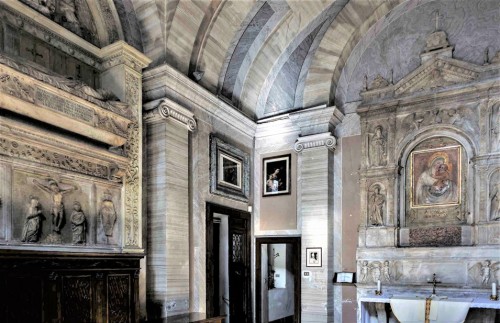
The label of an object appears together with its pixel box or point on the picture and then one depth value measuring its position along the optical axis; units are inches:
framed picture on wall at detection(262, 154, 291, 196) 319.3
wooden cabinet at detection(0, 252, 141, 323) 150.5
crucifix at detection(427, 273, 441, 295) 247.5
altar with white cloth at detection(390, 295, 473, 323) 224.2
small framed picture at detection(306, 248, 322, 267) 288.0
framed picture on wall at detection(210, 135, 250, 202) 281.3
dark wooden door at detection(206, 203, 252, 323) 299.9
